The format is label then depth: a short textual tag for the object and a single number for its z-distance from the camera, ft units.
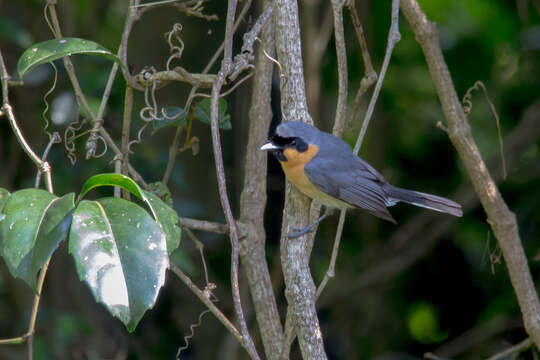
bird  18.88
